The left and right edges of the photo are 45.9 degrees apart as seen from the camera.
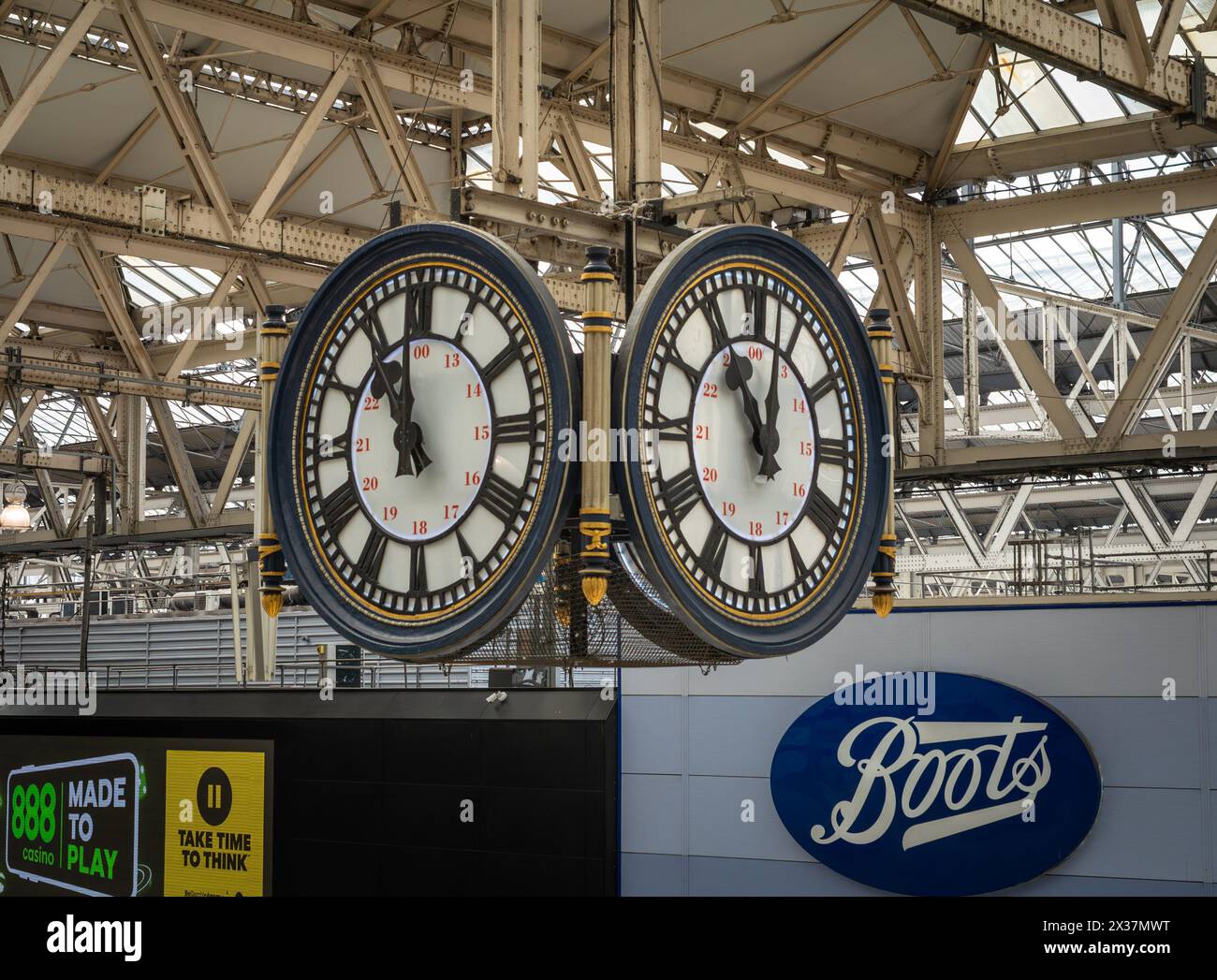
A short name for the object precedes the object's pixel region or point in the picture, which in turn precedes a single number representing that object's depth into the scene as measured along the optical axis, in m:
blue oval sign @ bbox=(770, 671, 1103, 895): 15.45
